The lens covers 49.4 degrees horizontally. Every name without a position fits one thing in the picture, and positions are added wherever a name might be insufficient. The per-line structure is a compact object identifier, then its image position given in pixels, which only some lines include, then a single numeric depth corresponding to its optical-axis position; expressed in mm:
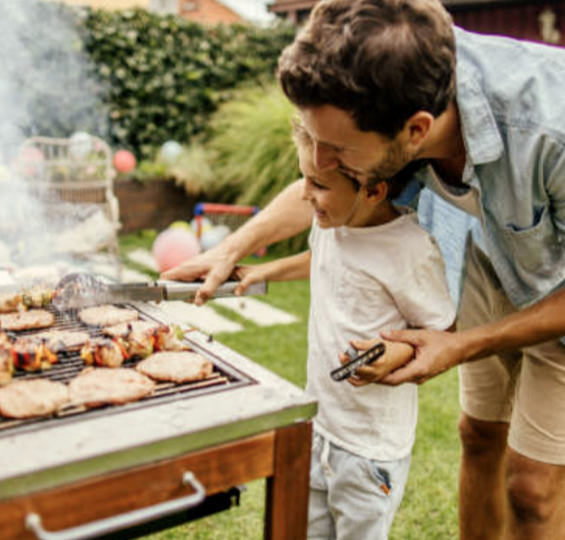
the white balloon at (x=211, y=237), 6527
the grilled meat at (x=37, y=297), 1906
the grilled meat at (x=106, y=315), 1788
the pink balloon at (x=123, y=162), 8406
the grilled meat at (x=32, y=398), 1209
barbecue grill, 1044
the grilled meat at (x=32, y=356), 1412
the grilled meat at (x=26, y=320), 1707
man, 1374
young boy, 1711
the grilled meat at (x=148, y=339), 1556
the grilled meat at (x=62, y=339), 1547
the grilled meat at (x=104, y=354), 1472
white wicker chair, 6023
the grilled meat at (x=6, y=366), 1352
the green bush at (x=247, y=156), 7473
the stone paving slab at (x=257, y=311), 5211
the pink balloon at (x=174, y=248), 6020
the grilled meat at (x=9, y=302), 1847
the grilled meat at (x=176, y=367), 1416
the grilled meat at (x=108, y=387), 1267
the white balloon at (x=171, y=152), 8734
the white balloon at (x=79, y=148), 6797
